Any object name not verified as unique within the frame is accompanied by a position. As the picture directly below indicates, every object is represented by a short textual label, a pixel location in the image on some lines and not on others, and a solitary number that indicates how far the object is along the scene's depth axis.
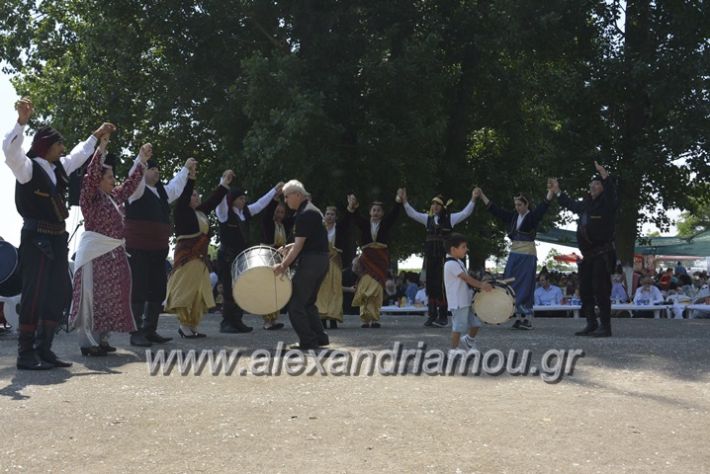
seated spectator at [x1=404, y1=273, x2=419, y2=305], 22.26
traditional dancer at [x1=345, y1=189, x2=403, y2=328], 13.43
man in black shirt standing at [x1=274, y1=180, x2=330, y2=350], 9.71
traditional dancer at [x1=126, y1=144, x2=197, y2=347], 10.14
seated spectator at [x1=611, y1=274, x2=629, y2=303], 19.00
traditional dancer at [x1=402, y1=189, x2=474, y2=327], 13.79
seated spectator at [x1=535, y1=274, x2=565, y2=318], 19.34
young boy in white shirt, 9.26
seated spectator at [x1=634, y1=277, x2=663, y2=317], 18.30
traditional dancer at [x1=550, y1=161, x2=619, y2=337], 11.55
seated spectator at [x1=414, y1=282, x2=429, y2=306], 20.42
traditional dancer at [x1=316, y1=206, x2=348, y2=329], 12.79
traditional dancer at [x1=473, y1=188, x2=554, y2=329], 12.95
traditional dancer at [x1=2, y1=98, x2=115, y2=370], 8.09
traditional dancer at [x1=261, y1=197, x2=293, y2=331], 12.92
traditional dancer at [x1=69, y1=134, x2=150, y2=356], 8.84
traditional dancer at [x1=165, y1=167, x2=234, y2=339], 11.04
